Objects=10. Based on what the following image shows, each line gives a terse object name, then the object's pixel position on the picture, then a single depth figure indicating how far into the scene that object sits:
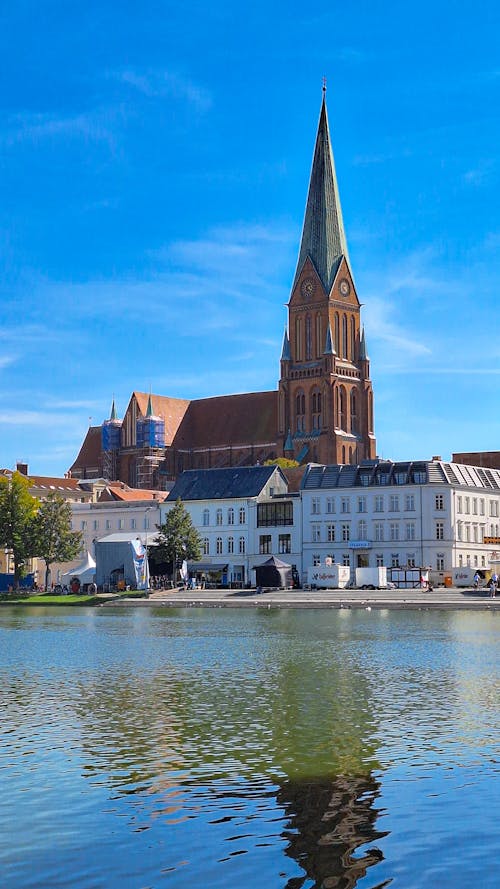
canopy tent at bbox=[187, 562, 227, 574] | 125.19
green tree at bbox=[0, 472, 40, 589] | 116.94
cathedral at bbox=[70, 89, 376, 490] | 191.38
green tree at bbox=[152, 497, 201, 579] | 115.56
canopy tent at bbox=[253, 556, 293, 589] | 109.19
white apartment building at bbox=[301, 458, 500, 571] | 118.00
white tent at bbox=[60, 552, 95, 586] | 118.31
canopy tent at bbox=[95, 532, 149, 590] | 113.50
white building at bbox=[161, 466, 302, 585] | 125.94
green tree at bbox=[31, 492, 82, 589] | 117.88
